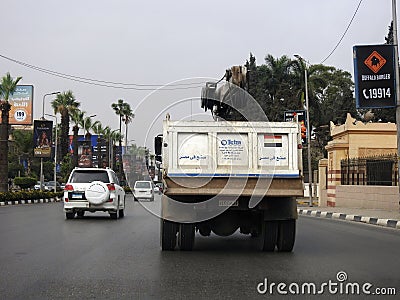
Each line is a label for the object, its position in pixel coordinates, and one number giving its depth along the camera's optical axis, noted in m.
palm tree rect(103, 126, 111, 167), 83.56
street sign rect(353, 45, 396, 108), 20.61
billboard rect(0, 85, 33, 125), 57.75
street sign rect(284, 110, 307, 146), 33.16
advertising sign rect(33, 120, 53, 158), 44.87
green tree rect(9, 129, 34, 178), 81.31
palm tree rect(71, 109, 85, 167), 60.35
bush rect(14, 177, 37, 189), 51.06
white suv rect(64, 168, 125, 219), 19.98
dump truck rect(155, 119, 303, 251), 10.31
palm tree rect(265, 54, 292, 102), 59.12
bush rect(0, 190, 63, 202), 35.02
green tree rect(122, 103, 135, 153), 78.73
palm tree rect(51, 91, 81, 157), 65.12
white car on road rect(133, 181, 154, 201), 28.35
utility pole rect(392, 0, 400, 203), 20.47
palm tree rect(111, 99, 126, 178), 80.25
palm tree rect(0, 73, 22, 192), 38.34
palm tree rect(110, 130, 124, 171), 92.38
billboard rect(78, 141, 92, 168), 66.56
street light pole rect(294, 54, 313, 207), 33.12
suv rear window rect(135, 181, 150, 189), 27.29
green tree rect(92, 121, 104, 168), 73.61
